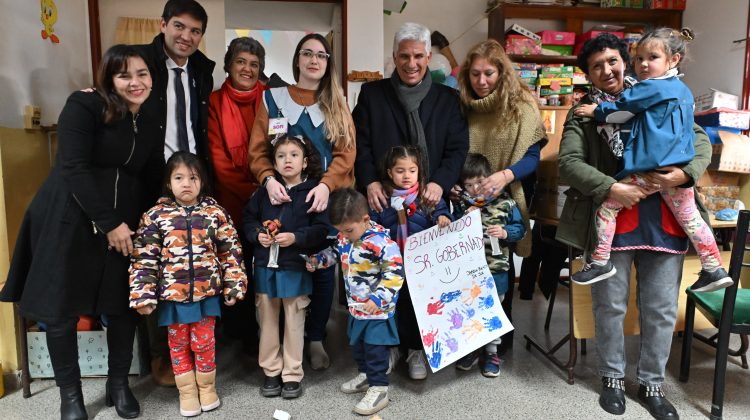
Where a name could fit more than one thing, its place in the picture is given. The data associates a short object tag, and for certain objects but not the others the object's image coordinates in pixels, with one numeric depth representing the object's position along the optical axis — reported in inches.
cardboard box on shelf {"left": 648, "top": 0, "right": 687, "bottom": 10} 169.9
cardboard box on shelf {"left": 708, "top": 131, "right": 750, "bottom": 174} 96.3
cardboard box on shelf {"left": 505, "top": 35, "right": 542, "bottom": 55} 165.9
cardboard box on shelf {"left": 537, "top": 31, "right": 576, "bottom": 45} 168.5
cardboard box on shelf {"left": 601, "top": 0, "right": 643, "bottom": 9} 169.0
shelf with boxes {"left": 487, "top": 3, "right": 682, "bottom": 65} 168.1
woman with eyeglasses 83.4
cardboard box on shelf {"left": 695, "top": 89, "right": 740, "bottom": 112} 146.1
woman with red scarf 88.5
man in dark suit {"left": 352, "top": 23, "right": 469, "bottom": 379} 86.0
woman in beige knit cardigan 86.7
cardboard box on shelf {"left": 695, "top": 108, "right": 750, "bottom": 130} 112.1
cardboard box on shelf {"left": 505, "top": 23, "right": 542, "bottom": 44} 165.5
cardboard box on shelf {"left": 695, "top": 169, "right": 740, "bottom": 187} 98.1
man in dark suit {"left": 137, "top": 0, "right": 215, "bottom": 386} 81.8
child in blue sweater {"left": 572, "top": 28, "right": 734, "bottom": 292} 68.6
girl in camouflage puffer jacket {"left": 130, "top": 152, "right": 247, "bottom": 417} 73.4
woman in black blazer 69.2
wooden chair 72.2
